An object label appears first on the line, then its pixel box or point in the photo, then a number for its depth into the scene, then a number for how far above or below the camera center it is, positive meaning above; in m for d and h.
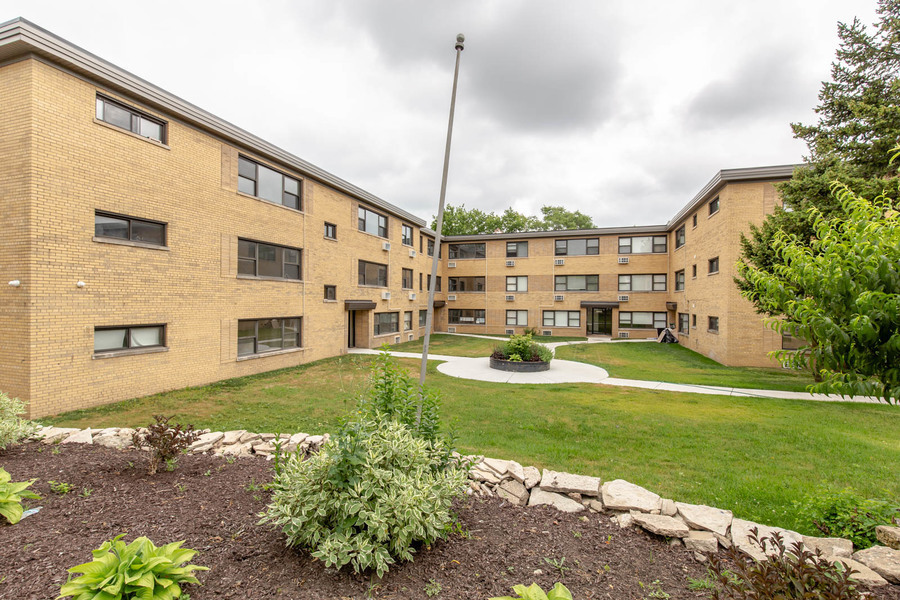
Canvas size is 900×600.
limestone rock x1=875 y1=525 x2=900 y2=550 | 3.41 -2.02
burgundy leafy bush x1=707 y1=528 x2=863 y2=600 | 2.21 -1.63
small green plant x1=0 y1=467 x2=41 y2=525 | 3.45 -1.76
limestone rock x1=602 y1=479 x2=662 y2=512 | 4.00 -2.05
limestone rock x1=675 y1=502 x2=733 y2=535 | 3.63 -2.05
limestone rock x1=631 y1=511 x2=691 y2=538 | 3.57 -2.05
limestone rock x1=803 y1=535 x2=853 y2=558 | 3.36 -2.10
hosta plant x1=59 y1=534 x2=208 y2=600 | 2.40 -1.70
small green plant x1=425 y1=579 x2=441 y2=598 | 2.77 -2.02
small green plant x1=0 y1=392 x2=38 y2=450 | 5.16 -1.66
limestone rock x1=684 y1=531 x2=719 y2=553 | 3.40 -2.07
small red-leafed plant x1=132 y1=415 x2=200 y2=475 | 4.62 -1.68
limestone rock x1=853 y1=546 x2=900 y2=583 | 3.01 -2.04
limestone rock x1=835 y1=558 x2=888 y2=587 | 2.92 -2.03
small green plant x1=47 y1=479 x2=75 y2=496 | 4.04 -1.91
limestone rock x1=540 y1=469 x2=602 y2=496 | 4.35 -2.04
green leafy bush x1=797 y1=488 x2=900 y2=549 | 3.68 -2.06
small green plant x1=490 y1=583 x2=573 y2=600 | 2.32 -1.71
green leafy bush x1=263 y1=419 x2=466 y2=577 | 2.93 -1.56
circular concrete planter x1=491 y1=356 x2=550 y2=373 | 15.13 -2.48
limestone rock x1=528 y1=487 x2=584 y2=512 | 4.16 -2.13
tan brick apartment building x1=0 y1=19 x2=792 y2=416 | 8.42 +1.70
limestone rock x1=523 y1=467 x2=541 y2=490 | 4.63 -2.09
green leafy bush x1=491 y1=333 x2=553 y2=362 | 15.66 -1.99
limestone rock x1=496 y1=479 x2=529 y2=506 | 4.39 -2.14
